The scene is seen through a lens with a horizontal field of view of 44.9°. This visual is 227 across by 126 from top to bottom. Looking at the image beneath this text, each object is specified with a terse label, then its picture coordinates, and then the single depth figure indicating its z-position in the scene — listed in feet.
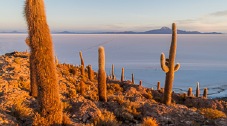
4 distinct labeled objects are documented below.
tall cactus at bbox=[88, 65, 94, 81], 85.89
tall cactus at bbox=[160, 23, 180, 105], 55.16
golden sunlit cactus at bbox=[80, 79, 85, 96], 57.95
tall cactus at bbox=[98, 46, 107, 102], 51.90
